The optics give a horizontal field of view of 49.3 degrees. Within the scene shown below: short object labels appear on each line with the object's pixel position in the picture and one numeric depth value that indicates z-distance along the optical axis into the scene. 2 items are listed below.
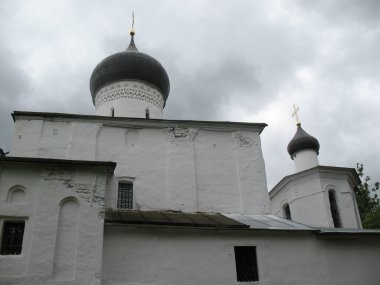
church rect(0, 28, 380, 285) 9.02
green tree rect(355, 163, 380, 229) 22.67
